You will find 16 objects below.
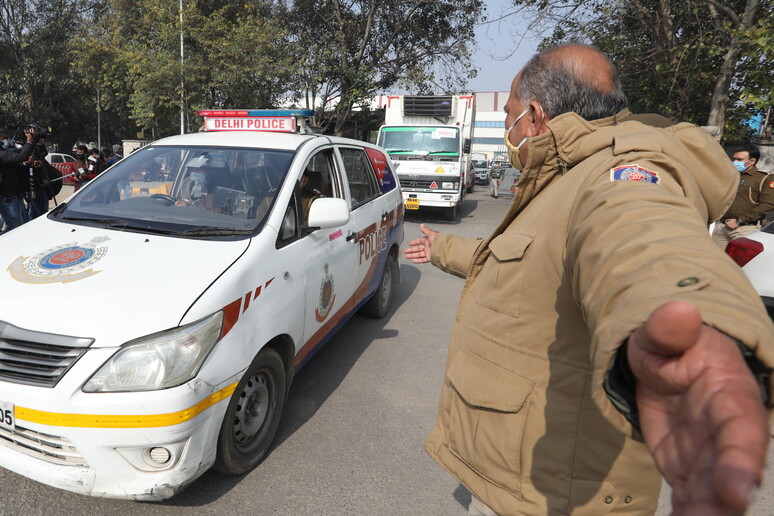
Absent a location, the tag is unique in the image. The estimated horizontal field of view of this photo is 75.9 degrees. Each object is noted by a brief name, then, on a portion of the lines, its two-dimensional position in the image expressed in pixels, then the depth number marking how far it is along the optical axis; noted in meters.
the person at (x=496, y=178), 20.73
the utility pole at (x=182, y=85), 16.83
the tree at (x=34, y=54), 25.98
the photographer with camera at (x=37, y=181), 6.83
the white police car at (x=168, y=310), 2.01
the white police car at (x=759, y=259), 3.65
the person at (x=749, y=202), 6.08
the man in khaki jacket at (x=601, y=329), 0.54
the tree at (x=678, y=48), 8.58
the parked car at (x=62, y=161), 18.98
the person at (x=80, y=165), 9.27
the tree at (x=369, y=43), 19.12
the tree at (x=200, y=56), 17.14
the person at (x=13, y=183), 6.41
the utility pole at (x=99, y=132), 32.56
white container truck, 11.98
